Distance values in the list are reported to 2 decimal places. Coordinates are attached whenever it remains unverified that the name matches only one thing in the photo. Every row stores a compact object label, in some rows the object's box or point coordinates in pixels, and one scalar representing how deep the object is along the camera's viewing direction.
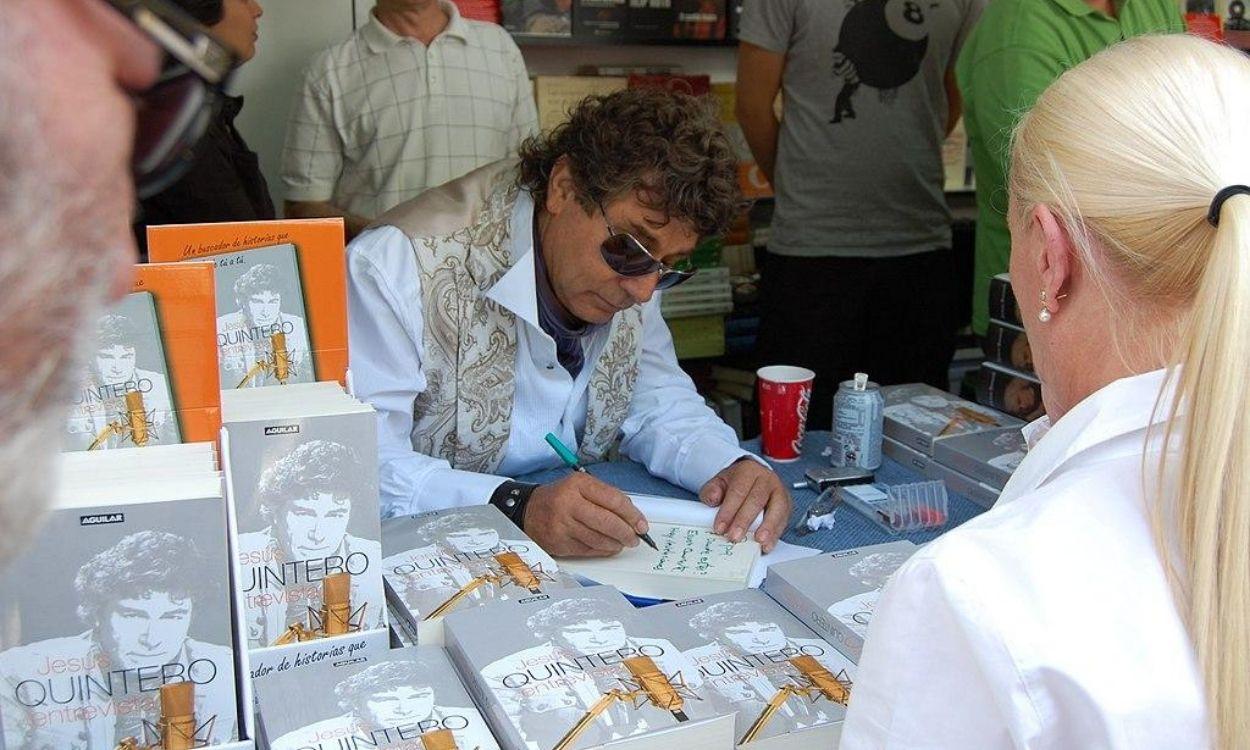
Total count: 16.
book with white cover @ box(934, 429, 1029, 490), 1.84
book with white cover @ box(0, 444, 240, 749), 0.97
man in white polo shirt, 3.06
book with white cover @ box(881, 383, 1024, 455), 2.01
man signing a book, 1.90
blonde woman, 0.80
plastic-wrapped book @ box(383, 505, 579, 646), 1.26
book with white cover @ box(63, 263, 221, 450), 1.12
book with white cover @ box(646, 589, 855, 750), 1.06
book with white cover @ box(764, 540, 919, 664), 1.21
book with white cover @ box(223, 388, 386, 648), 1.16
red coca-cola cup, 2.04
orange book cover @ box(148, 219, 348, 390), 1.33
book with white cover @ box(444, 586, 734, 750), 1.00
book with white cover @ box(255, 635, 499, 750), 1.00
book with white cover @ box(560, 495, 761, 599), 1.53
